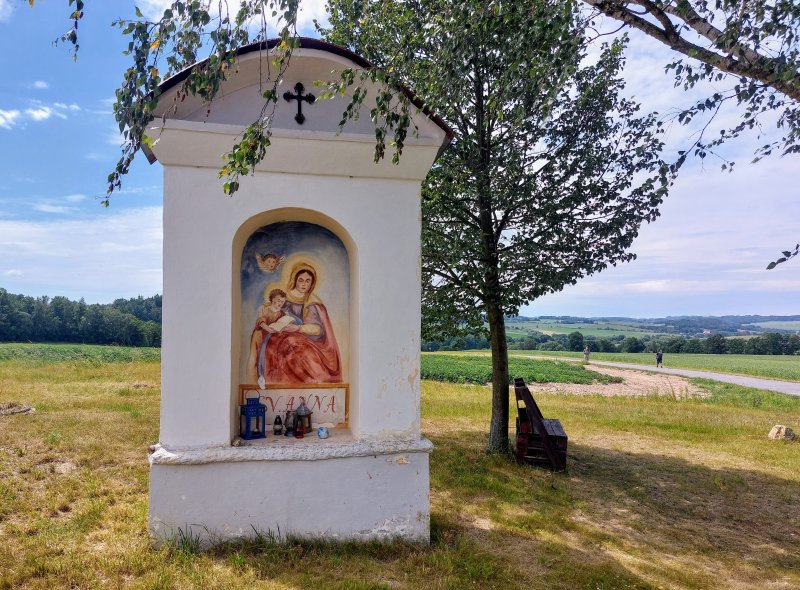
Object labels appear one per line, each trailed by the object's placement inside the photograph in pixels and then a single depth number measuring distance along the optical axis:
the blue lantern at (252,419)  4.79
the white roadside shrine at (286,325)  4.35
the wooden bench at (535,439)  7.54
